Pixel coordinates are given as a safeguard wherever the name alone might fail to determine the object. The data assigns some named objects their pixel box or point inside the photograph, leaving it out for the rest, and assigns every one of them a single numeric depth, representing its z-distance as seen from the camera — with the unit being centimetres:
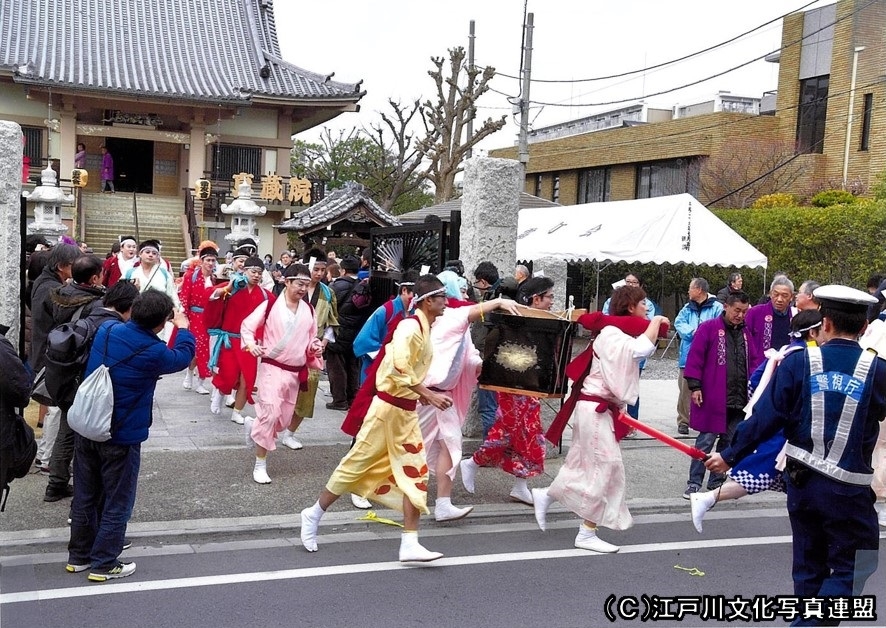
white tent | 1450
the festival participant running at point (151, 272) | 870
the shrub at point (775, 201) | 1994
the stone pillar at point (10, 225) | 728
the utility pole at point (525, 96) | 1930
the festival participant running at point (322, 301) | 948
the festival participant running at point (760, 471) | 541
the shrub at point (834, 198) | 1845
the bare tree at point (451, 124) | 2483
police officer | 372
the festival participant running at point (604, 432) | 546
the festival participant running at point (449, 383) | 580
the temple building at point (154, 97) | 2511
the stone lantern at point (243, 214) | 1797
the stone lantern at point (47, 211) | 1611
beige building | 2289
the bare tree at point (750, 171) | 2406
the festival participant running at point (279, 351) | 683
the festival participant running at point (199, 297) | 1020
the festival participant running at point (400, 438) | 516
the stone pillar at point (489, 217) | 862
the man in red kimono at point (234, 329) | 869
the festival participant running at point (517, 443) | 649
